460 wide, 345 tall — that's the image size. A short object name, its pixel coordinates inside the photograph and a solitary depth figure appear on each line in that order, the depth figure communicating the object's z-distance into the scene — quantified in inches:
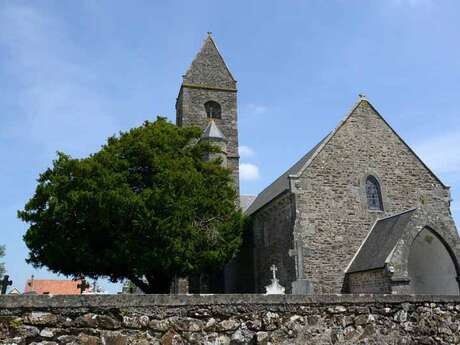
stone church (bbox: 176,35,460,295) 631.8
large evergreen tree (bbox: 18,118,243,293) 730.8
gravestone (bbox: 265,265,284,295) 624.5
